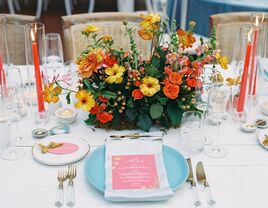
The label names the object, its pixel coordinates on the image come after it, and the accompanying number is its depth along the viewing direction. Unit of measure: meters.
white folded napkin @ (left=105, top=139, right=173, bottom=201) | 1.01
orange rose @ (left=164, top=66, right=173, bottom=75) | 1.24
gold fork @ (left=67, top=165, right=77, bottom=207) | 1.01
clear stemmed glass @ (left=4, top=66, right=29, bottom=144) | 1.36
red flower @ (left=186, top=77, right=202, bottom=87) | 1.25
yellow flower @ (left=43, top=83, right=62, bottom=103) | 1.24
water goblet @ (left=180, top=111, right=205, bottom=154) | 1.21
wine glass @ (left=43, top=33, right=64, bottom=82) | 1.59
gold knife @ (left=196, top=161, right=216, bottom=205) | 1.02
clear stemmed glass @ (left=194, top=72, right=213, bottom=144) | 1.28
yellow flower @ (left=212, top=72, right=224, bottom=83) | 1.27
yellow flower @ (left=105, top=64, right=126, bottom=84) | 1.23
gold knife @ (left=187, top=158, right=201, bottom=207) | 1.01
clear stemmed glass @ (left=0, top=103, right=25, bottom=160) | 1.19
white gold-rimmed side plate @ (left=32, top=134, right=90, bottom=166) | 1.16
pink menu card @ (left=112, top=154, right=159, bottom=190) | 1.05
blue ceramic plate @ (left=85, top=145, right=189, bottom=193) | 1.06
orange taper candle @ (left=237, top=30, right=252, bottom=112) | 1.31
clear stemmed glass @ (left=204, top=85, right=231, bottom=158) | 1.25
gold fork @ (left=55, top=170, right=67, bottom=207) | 1.00
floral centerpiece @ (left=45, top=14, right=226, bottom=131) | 1.23
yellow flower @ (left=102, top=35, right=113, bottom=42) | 1.28
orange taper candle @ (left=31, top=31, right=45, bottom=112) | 1.30
